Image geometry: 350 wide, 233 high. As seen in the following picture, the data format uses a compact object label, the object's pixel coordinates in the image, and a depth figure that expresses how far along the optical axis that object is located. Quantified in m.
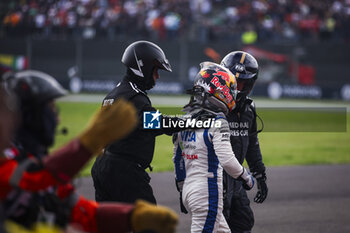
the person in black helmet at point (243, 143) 11.09
